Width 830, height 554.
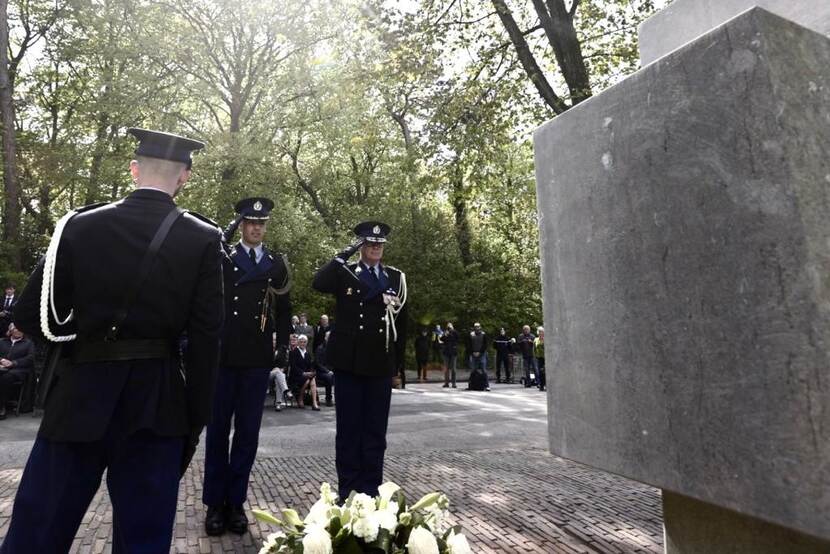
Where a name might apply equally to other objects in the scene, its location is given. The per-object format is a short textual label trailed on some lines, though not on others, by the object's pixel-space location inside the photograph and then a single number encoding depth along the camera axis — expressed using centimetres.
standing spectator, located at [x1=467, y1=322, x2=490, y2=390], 2038
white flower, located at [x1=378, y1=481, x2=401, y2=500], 210
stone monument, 143
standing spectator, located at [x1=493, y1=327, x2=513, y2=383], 2333
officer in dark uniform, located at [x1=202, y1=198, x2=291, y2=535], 435
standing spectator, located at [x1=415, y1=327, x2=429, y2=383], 2246
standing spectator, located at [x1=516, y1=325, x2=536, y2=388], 2098
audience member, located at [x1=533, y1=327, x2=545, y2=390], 1941
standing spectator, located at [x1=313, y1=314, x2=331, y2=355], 1478
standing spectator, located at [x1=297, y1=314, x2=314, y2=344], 1644
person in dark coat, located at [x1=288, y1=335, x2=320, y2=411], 1225
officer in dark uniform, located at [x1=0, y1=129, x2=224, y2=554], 235
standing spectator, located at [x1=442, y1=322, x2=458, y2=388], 2007
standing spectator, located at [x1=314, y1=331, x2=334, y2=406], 1269
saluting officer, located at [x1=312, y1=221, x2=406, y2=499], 465
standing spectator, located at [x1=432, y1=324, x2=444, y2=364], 2607
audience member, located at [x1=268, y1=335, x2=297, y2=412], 1188
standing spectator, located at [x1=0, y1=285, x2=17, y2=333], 1195
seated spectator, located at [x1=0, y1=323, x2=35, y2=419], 1038
